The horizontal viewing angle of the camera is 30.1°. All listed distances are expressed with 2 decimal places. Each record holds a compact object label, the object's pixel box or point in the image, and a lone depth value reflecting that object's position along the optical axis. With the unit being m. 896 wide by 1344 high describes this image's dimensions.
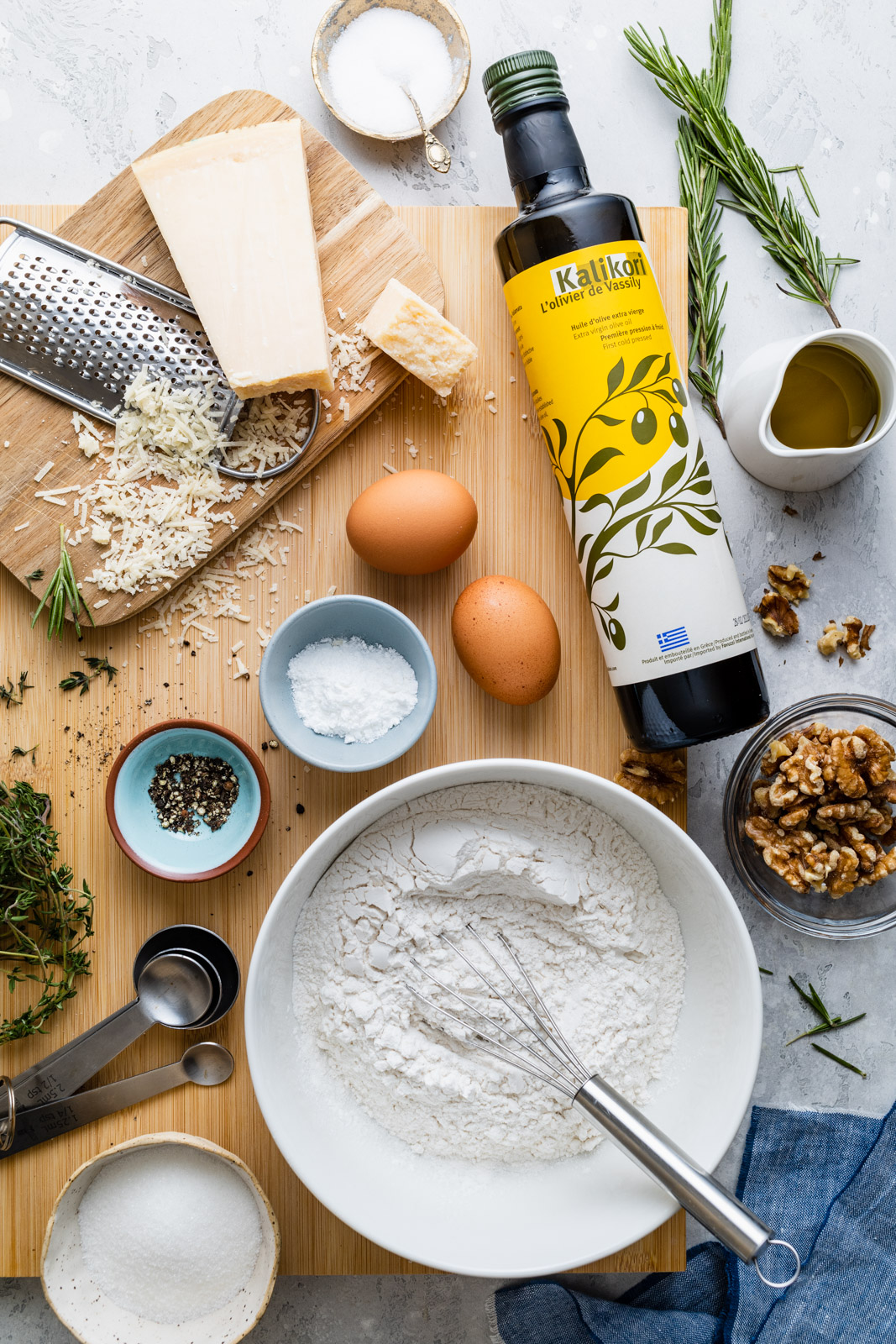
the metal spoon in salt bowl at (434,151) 0.74
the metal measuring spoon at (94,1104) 0.72
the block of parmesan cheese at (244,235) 0.71
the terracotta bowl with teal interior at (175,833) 0.71
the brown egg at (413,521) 0.70
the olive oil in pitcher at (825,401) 0.72
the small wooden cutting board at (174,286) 0.73
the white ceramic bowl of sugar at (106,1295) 0.70
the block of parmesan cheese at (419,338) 0.71
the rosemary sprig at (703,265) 0.74
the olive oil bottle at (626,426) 0.68
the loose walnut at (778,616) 0.75
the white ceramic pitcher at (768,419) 0.71
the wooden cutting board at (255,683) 0.73
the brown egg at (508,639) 0.70
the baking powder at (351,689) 0.71
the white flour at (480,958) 0.70
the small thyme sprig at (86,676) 0.73
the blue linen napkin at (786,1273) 0.73
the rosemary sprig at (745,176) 0.75
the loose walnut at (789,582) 0.75
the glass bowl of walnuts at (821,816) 0.72
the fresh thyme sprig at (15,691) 0.74
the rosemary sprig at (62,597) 0.72
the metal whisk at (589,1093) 0.63
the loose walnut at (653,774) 0.72
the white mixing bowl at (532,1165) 0.67
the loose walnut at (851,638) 0.76
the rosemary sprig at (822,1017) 0.76
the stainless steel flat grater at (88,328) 0.72
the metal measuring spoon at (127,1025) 0.72
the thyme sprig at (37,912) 0.71
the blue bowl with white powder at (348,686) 0.70
